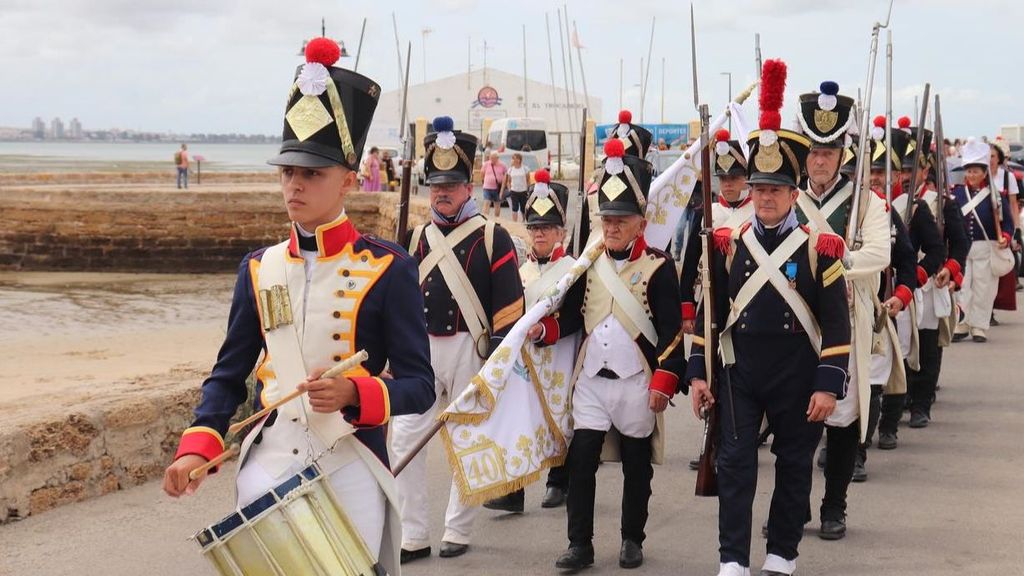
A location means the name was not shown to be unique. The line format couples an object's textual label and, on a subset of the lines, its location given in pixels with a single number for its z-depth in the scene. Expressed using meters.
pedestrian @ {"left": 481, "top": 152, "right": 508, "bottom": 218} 32.00
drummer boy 4.02
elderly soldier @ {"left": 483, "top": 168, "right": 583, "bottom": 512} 7.73
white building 66.44
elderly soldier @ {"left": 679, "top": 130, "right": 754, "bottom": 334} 9.27
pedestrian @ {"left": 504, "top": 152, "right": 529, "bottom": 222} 30.53
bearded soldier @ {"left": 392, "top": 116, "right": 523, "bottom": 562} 7.19
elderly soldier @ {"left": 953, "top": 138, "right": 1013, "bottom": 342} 13.52
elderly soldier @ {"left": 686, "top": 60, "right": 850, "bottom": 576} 6.32
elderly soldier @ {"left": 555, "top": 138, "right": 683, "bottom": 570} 6.84
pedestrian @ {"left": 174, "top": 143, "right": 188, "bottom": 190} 42.50
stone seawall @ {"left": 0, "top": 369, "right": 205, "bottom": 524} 7.20
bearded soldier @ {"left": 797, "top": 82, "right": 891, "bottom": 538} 7.27
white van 45.12
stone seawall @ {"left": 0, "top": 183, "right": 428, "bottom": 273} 34.53
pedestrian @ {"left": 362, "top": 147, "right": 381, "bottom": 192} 38.16
